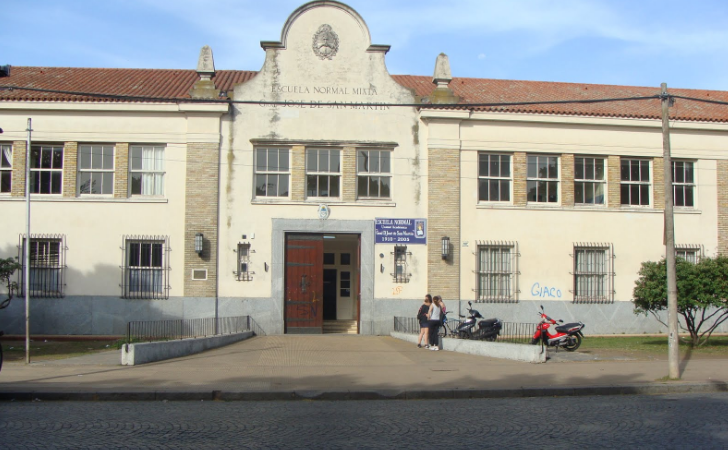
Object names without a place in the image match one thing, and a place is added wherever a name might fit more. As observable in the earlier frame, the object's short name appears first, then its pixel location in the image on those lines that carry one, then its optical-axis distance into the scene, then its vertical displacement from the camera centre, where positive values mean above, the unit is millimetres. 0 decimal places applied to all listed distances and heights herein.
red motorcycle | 18500 -1992
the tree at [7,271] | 19031 -286
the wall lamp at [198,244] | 22547 +563
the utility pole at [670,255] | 13477 +154
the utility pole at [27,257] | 15367 +83
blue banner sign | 23453 +1051
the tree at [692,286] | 18438 -621
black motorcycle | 20578 -2011
